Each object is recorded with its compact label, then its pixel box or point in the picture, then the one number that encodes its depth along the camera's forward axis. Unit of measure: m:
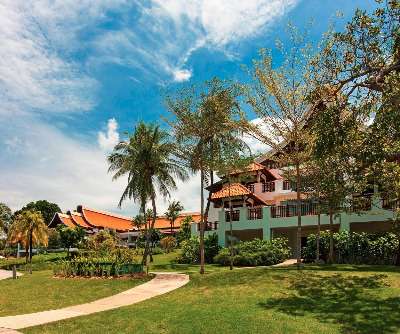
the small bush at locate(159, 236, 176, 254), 52.67
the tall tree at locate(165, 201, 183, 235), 70.62
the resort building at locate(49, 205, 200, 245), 68.56
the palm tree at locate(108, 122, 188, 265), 33.88
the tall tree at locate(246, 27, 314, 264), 21.94
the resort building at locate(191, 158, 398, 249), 30.35
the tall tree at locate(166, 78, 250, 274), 25.16
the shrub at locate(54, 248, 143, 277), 24.52
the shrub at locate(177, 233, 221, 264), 37.28
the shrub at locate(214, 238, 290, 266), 31.02
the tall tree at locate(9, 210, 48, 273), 46.47
